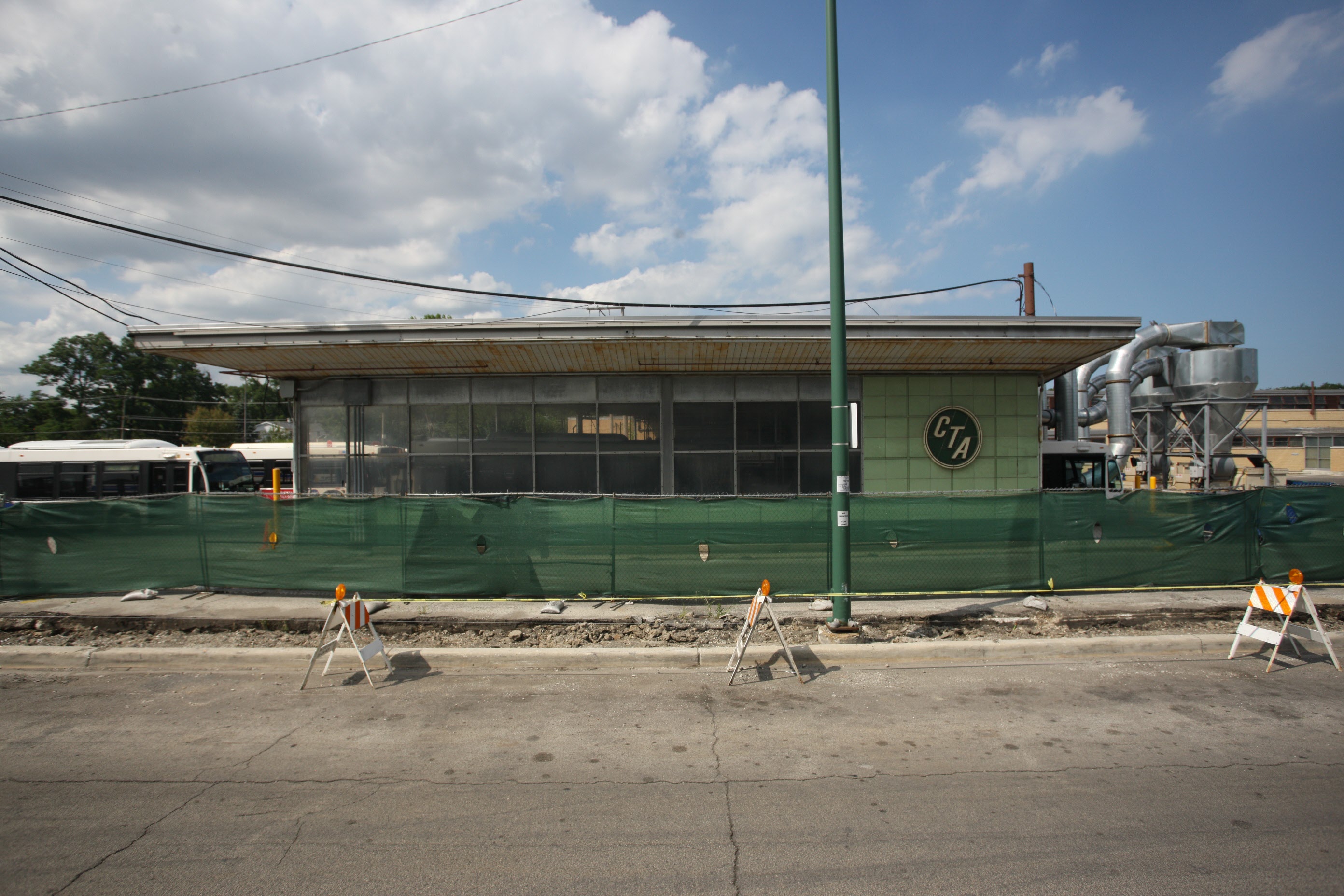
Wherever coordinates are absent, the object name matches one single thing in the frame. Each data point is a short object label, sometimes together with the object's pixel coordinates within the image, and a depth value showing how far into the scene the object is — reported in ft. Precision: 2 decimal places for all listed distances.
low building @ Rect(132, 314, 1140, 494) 51.11
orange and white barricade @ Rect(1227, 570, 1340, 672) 23.65
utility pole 87.66
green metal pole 27.81
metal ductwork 66.44
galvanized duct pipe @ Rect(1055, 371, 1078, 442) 93.81
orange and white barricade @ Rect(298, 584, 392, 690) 23.61
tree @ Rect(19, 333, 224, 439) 223.51
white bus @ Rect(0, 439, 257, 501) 69.15
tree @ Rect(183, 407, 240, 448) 221.25
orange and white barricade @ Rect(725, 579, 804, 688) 23.48
